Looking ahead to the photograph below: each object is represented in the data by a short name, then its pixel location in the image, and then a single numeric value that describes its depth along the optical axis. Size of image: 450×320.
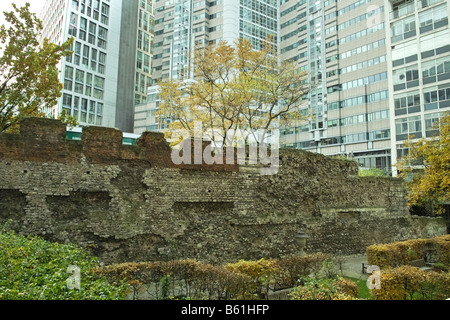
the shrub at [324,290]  6.89
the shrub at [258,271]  9.86
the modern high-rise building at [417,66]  33.41
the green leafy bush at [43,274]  5.27
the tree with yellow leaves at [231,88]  22.98
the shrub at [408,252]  14.14
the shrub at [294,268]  11.32
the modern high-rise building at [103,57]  48.02
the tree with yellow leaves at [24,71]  15.95
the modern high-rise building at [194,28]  51.91
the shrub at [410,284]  9.50
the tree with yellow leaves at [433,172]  20.95
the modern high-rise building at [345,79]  44.12
